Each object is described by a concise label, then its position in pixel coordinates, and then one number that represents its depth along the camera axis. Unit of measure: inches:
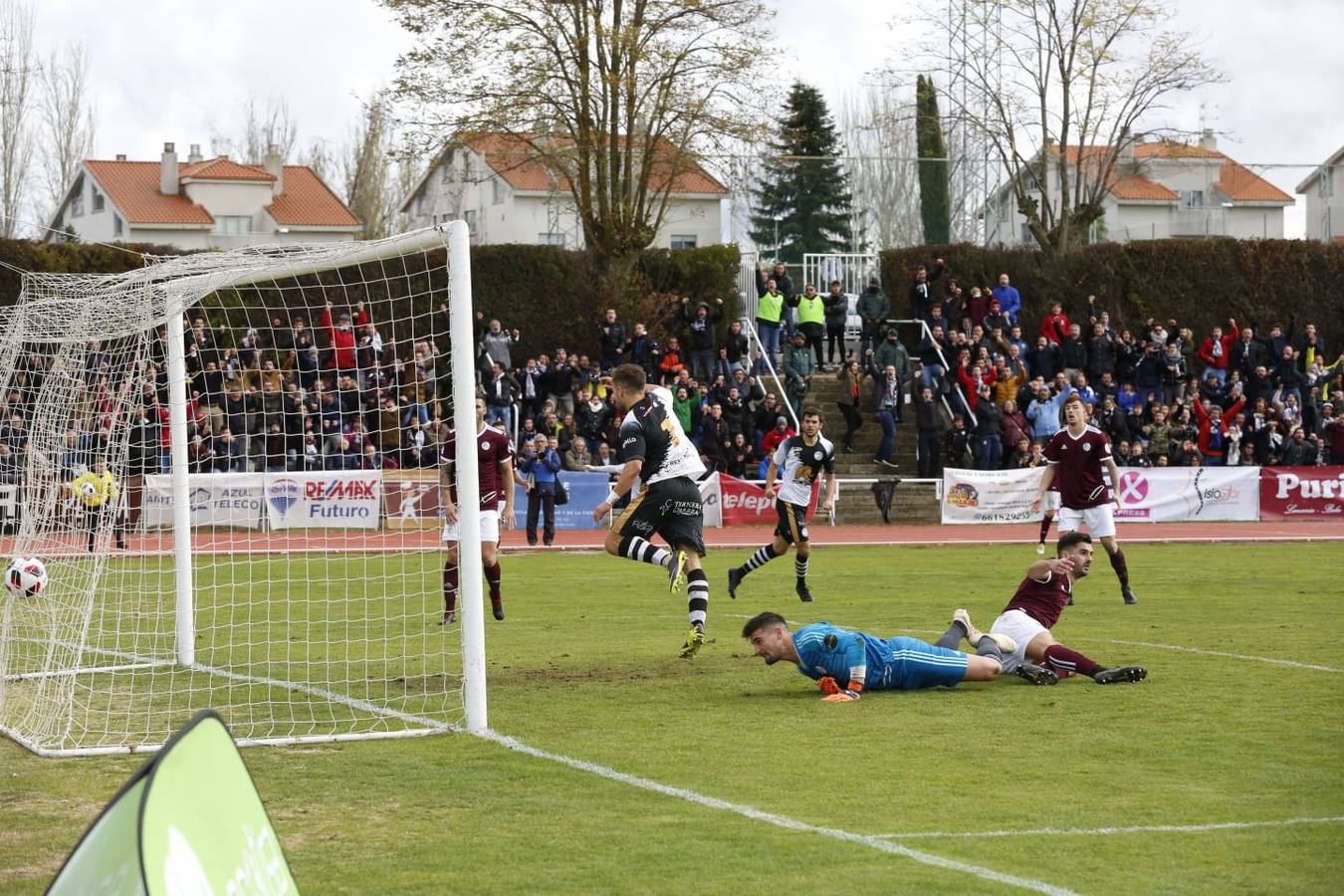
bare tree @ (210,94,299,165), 2817.4
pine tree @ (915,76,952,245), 1987.0
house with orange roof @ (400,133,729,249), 1482.5
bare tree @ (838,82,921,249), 2331.4
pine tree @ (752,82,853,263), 2064.5
